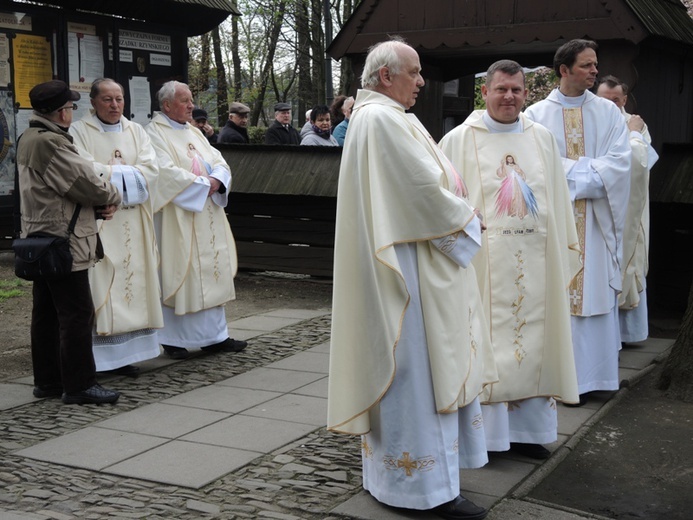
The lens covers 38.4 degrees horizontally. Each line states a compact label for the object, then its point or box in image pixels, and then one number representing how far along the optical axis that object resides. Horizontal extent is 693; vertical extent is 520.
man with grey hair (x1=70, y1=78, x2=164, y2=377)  6.54
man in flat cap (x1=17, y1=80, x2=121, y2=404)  5.63
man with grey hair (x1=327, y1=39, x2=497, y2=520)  3.97
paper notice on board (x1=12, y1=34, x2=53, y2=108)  8.40
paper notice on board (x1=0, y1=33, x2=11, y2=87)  8.29
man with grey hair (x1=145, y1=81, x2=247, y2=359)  7.12
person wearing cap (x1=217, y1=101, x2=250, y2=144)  11.54
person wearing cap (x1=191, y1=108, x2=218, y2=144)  10.31
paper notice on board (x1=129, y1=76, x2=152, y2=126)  9.10
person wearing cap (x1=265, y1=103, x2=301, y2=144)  11.80
